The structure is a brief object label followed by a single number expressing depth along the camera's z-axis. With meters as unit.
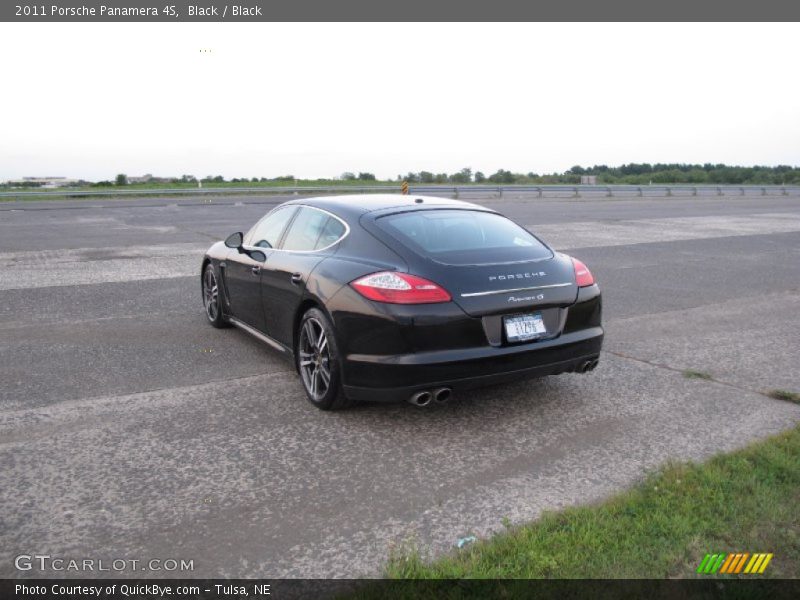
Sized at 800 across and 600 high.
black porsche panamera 4.39
